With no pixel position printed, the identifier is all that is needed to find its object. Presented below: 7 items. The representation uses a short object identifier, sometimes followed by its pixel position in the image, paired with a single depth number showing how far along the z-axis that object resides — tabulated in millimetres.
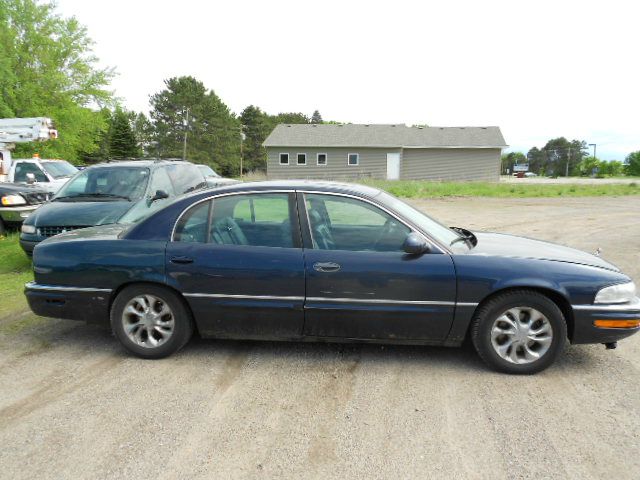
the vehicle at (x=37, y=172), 14961
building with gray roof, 42031
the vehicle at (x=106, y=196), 7133
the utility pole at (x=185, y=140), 59594
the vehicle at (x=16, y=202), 10047
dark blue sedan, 3979
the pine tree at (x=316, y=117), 121938
